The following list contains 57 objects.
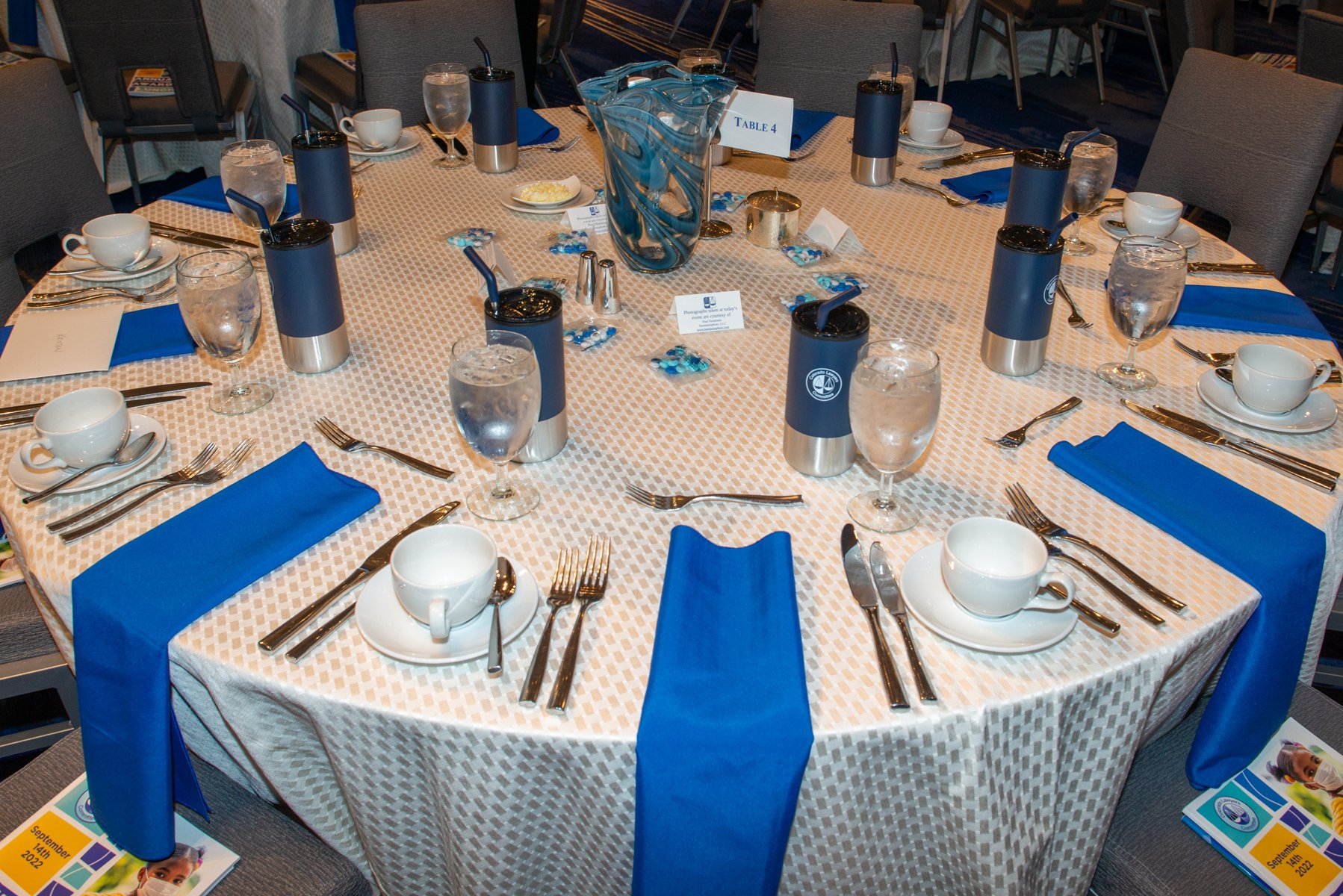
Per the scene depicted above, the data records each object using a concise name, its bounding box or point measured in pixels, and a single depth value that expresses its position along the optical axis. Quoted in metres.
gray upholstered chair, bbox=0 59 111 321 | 1.76
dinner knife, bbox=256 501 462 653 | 0.92
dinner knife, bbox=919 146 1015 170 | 2.02
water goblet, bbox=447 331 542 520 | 1.02
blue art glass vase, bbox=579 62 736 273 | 1.42
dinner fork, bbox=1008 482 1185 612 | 0.97
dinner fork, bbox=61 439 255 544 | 1.06
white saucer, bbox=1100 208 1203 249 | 1.67
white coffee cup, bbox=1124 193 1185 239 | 1.65
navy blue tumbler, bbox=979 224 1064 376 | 1.27
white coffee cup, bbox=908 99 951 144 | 2.06
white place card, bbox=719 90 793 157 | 1.81
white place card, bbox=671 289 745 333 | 1.46
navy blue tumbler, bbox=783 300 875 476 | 1.10
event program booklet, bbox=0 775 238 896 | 1.01
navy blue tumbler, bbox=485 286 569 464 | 1.12
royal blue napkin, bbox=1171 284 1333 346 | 1.44
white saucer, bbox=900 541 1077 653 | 0.90
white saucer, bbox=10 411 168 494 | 1.11
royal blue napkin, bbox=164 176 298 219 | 1.81
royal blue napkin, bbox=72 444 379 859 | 0.95
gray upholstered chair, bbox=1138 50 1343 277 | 1.83
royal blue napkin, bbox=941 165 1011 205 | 1.87
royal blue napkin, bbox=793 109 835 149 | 2.15
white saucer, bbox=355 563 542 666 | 0.90
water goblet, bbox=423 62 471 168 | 1.87
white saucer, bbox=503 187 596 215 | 1.82
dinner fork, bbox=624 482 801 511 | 1.11
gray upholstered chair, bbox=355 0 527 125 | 2.36
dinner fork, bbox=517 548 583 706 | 0.87
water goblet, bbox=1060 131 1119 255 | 1.59
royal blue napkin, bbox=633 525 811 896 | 0.85
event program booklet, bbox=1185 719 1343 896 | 1.00
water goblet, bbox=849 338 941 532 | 0.99
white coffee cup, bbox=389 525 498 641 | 0.88
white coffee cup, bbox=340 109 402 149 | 2.01
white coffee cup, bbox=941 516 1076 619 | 0.90
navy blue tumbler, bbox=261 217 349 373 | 1.27
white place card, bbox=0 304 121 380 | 1.33
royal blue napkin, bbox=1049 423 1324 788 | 1.02
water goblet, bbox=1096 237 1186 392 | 1.23
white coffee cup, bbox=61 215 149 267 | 1.53
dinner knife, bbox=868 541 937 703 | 0.87
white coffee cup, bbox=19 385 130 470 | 1.11
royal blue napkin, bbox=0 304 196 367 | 1.37
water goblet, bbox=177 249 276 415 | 1.19
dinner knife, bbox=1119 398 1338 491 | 1.13
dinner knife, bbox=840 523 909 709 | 0.87
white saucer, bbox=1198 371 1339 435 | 1.21
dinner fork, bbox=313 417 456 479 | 1.16
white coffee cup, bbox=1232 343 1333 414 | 1.21
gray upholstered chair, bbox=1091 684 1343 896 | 1.01
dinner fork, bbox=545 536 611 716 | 0.87
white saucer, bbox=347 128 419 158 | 2.04
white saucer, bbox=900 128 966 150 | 2.10
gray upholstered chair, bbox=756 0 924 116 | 2.41
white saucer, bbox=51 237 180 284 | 1.55
